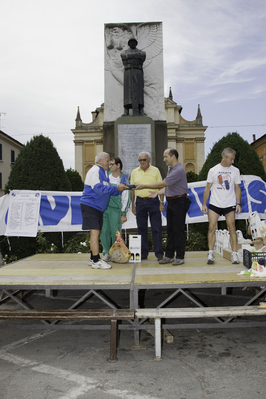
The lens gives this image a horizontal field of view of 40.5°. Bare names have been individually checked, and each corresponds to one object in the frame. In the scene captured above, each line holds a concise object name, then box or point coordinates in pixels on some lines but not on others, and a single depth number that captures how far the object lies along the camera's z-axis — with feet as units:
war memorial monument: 34.73
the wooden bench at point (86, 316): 12.31
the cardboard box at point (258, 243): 18.24
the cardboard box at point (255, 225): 18.10
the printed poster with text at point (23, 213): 27.17
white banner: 28.63
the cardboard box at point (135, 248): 19.76
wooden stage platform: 13.52
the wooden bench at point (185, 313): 12.32
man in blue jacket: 17.29
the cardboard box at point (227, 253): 19.36
